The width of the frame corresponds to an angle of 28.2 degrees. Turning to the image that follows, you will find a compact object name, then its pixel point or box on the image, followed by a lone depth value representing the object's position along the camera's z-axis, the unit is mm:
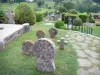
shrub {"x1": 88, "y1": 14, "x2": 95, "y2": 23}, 26141
